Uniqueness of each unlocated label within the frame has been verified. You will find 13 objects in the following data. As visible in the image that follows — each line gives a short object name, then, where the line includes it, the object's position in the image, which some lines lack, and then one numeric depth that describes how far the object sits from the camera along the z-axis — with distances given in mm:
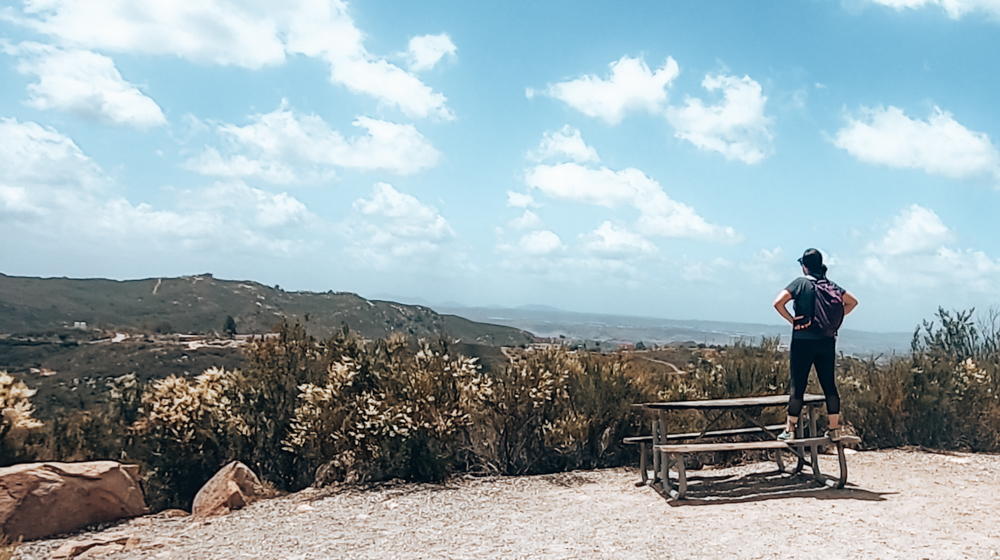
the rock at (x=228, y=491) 7391
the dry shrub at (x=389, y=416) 7887
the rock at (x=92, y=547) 5996
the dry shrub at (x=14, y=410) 7961
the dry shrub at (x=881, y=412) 9805
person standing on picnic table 6430
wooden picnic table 6430
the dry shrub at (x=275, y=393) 8977
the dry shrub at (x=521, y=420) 8531
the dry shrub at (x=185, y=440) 8922
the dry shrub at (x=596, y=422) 8492
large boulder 6672
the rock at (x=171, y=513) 7770
